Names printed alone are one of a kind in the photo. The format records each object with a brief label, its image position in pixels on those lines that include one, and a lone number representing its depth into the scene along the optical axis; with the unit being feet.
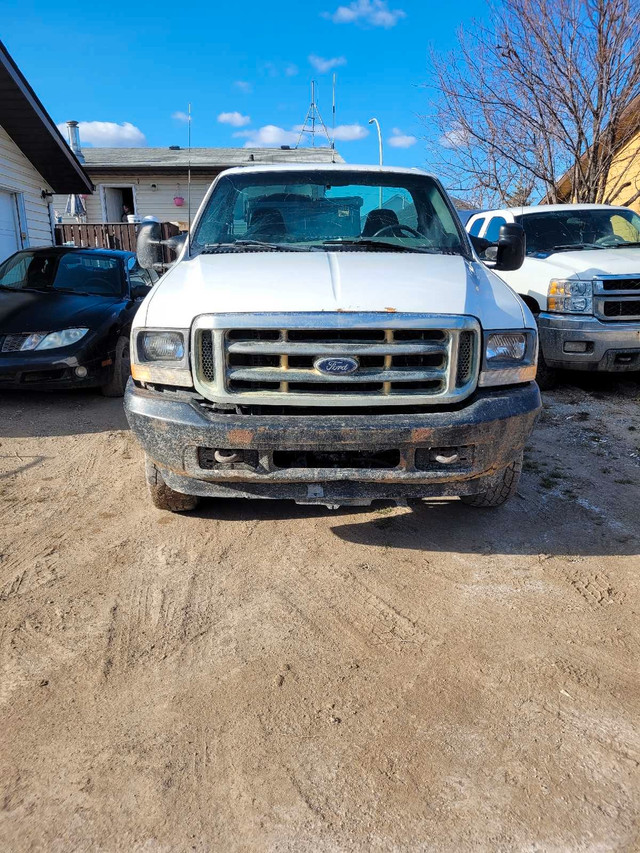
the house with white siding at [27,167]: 35.88
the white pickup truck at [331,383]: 9.82
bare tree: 37.70
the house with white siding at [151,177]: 68.59
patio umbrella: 59.96
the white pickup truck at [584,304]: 21.25
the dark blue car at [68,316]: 19.79
